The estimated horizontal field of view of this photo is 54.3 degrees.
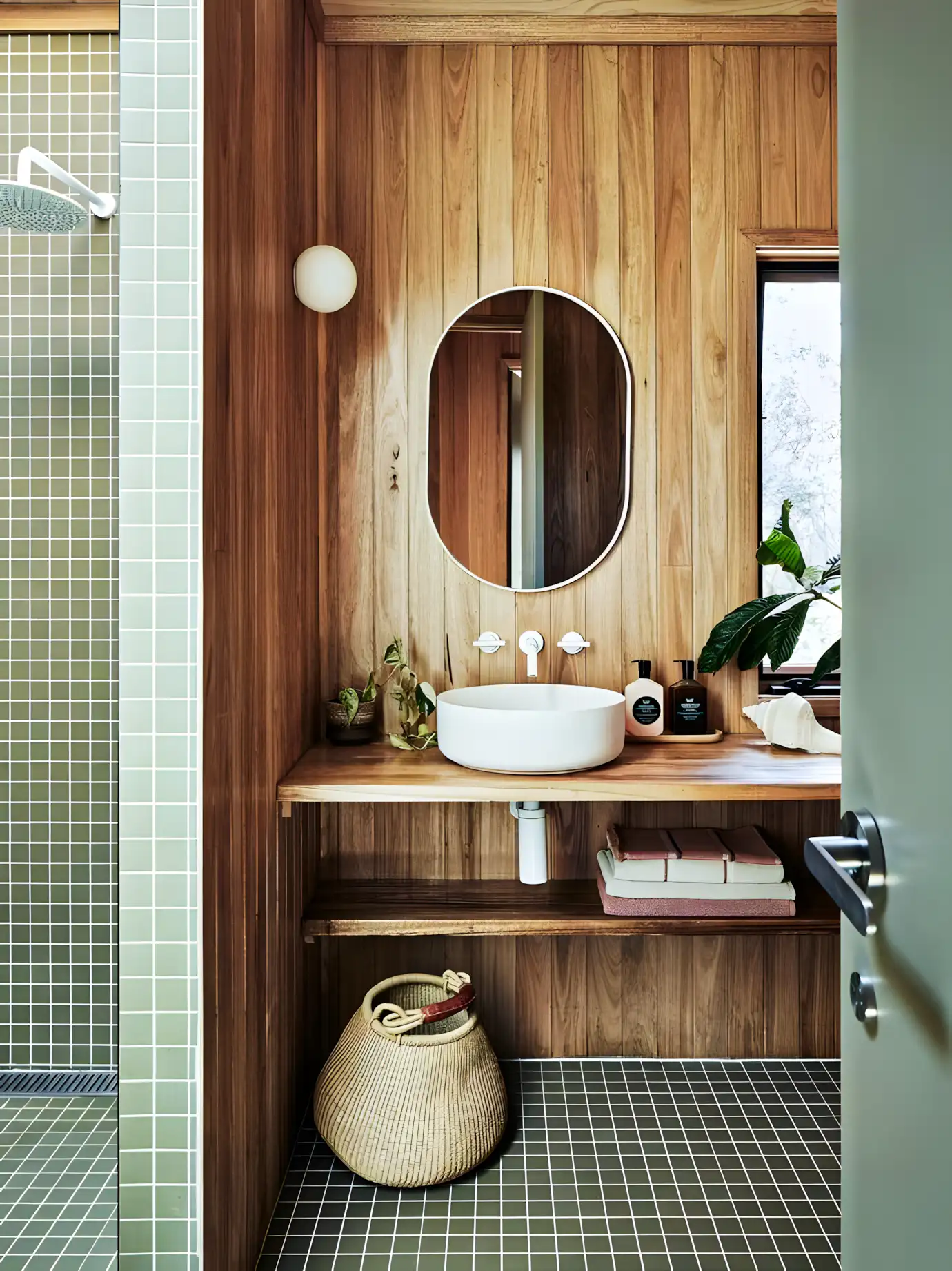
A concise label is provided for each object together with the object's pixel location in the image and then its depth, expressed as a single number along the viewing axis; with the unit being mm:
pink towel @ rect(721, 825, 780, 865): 2090
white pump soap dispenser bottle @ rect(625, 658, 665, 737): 2273
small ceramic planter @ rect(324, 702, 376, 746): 2238
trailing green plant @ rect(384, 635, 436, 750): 2193
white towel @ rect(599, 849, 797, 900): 2070
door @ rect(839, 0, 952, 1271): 687
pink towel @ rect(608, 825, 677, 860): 2078
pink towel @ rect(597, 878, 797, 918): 2070
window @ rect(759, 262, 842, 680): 2389
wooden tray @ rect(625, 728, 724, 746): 2254
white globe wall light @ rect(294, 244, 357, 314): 2045
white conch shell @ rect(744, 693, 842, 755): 2115
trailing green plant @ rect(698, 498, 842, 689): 2162
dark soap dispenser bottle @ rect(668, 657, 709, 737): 2277
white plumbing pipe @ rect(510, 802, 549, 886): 2148
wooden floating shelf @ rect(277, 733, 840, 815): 1856
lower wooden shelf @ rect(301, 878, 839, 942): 2066
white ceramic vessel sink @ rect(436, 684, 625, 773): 1842
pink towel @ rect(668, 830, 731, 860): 2074
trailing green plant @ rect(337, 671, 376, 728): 2219
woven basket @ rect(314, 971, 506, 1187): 1839
